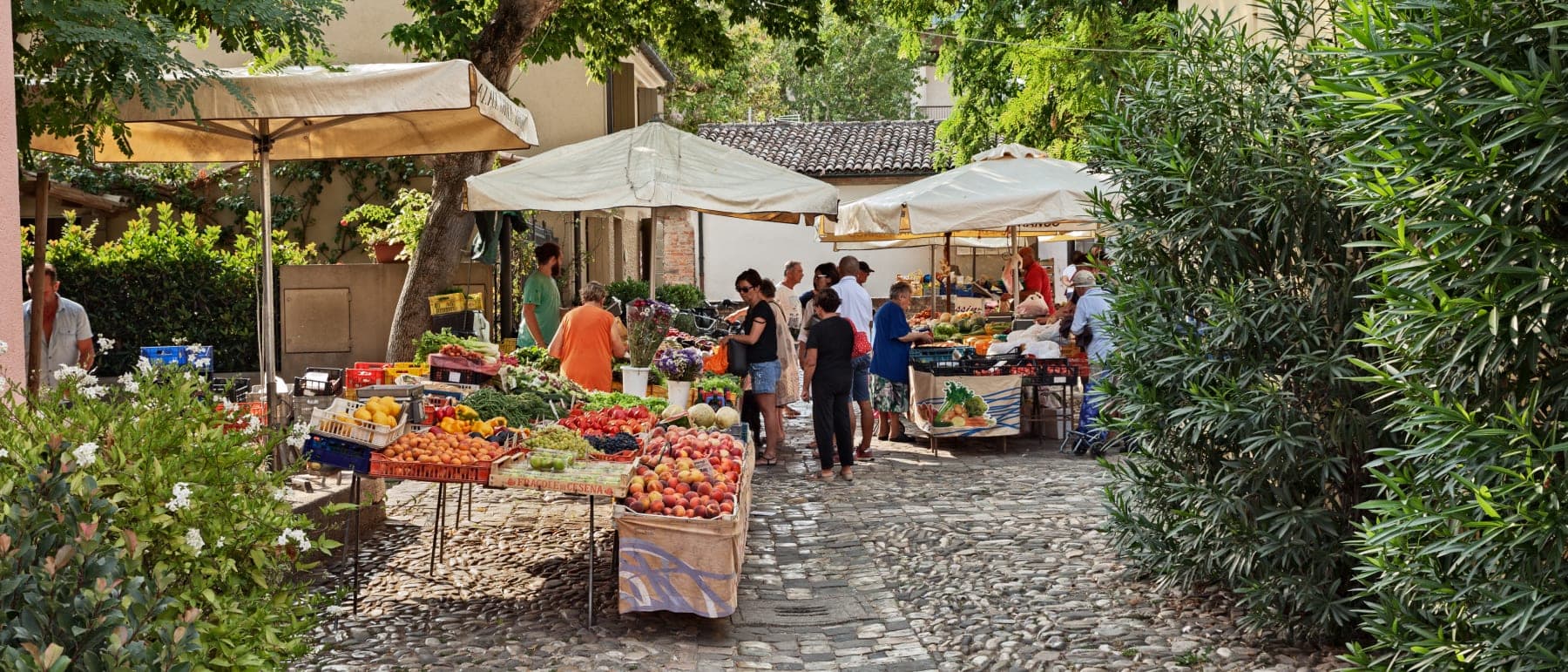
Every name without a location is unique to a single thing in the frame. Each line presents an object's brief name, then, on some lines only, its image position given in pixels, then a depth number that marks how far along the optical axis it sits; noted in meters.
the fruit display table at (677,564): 6.09
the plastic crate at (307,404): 10.66
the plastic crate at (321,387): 9.65
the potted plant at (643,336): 10.55
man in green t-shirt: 11.96
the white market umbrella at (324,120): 7.10
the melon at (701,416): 9.51
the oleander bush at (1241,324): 5.71
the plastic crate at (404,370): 9.46
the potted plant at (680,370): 10.55
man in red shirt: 17.16
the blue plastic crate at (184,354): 7.91
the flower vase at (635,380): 10.82
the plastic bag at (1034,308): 14.88
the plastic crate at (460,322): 13.64
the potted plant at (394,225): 15.40
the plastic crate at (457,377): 9.37
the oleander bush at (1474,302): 3.68
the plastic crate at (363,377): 9.70
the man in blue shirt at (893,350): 12.29
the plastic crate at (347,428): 6.25
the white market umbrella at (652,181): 9.95
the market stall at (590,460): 6.14
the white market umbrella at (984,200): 12.09
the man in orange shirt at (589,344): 10.68
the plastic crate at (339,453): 6.29
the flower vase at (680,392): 10.57
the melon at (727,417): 9.61
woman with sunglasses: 11.38
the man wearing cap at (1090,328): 11.73
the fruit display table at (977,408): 12.35
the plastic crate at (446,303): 13.55
